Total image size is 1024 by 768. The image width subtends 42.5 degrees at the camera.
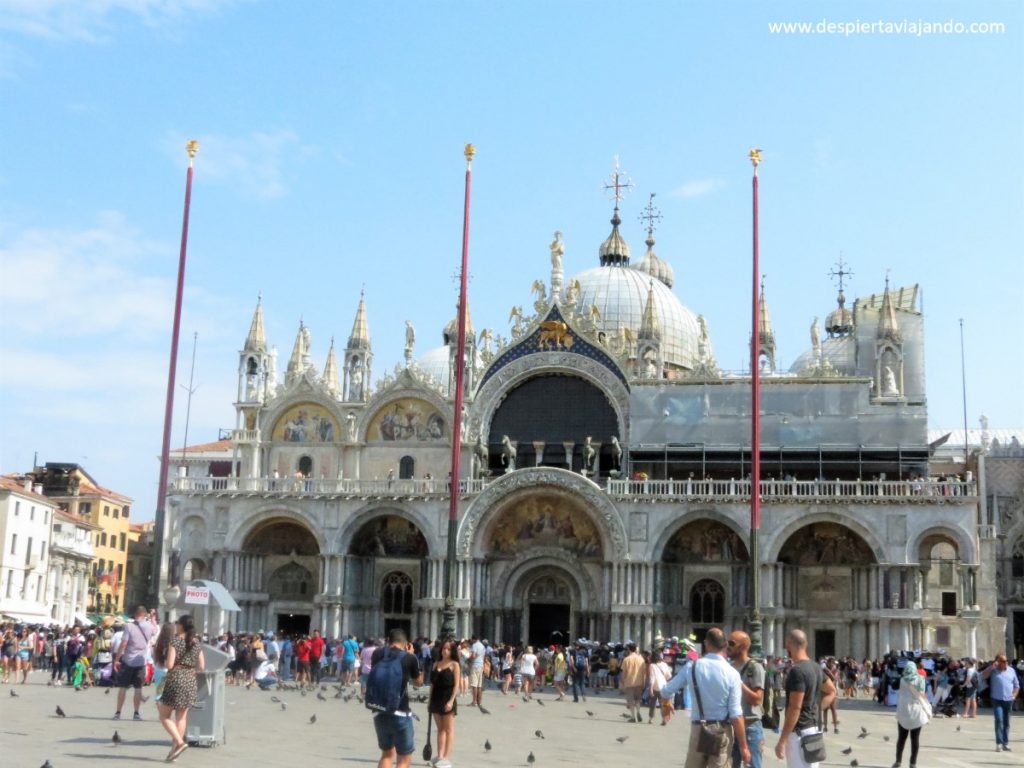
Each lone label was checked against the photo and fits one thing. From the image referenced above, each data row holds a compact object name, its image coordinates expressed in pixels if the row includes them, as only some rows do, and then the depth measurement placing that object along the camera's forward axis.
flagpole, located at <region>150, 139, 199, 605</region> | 29.20
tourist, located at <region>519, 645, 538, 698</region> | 35.72
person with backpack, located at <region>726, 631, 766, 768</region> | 13.28
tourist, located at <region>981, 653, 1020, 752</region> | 22.25
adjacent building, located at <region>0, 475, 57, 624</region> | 59.88
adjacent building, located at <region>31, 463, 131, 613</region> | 79.12
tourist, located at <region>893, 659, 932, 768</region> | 17.42
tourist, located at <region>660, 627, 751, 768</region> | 11.77
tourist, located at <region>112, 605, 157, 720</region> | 19.84
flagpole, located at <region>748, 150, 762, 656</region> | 33.38
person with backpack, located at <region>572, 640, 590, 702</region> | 34.50
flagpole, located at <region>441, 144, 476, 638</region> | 32.53
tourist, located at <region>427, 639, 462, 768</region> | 15.97
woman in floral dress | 15.72
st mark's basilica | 46.38
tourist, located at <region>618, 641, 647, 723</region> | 27.19
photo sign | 25.23
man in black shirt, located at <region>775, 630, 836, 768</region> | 12.47
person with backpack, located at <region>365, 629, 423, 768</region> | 13.41
